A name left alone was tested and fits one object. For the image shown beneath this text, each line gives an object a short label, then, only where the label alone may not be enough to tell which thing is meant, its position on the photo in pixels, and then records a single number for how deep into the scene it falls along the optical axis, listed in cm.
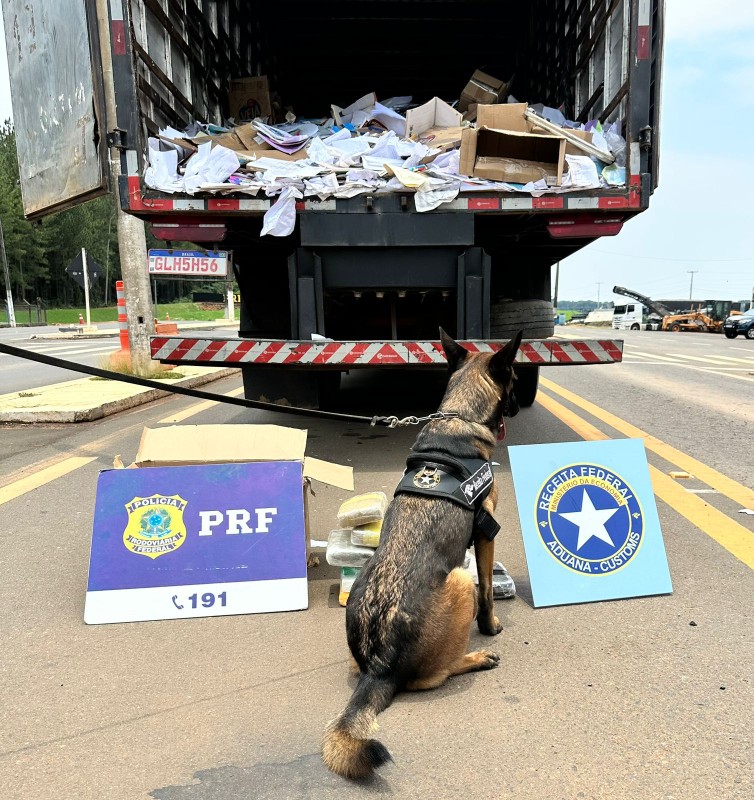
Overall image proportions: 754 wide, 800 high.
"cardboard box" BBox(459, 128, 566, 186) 448
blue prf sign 260
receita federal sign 269
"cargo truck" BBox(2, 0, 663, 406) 438
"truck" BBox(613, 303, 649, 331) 5100
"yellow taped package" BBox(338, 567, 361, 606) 270
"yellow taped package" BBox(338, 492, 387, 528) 276
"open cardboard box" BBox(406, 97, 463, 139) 569
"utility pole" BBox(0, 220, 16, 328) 4209
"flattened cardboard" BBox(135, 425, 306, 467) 290
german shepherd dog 172
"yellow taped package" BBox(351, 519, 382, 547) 275
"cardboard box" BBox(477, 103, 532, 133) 492
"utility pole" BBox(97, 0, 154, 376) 883
